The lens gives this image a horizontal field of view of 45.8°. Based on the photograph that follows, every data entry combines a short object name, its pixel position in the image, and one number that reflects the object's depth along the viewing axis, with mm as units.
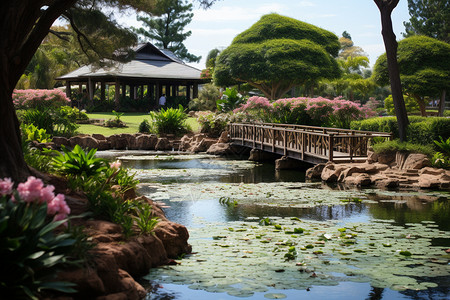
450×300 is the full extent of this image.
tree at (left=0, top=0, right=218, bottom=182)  6984
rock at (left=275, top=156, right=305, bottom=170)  20062
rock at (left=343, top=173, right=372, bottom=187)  15133
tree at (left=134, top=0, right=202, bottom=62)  60562
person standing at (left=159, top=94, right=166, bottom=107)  41625
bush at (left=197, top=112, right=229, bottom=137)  29453
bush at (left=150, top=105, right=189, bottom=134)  30219
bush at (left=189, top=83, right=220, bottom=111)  40781
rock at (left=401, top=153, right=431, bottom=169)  15820
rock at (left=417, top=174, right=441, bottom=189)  14461
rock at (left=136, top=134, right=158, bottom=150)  28141
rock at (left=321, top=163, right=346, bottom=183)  16062
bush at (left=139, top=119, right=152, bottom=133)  30547
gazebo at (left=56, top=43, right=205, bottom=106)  41406
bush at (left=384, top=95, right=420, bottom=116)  44428
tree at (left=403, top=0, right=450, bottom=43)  50156
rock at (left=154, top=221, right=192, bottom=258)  7414
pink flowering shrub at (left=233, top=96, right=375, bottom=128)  25250
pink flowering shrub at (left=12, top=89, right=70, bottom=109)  28891
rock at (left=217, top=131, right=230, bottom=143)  27703
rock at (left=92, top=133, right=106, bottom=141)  27706
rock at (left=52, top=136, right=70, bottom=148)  25773
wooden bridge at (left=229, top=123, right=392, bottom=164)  17484
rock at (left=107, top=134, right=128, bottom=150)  27922
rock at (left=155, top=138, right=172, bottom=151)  28234
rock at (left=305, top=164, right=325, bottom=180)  17062
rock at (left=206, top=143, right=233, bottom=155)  26109
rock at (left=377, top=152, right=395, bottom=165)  16953
